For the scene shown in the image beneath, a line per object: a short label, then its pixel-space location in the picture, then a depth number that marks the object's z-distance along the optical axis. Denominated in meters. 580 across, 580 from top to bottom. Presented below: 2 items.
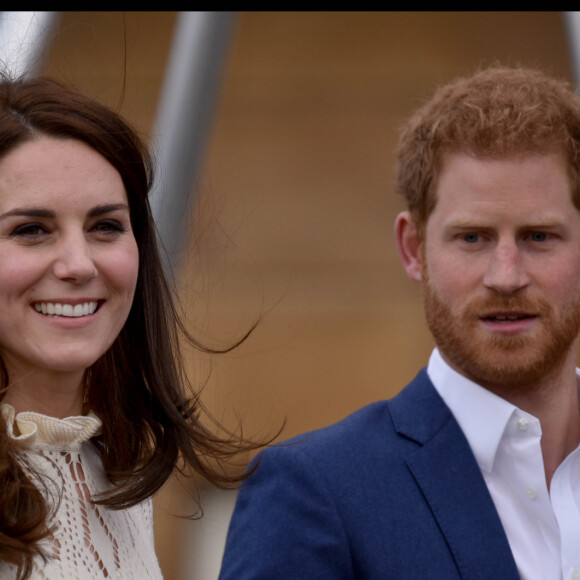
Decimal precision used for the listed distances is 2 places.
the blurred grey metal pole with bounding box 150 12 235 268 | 6.33
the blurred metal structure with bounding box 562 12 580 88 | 8.70
